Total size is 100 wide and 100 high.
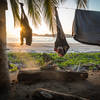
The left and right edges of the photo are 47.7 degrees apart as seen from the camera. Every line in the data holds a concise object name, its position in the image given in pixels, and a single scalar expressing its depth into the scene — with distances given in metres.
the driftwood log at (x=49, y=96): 2.54
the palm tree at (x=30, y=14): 2.96
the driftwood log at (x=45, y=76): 3.92
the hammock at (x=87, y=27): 2.97
